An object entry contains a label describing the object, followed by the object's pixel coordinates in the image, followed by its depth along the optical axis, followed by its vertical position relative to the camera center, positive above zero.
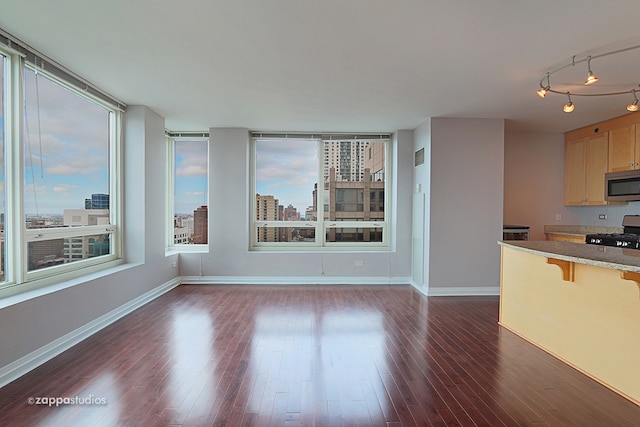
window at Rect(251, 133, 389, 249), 6.07 +0.34
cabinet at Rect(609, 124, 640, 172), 4.47 +0.91
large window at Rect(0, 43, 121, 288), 2.80 +0.36
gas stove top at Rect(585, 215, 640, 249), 4.30 -0.36
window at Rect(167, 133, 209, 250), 6.02 +0.30
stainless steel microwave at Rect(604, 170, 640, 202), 4.41 +0.36
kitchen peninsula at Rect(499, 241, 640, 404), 2.32 -0.82
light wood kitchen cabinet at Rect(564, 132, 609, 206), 5.01 +0.70
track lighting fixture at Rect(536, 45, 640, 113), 2.83 +1.37
